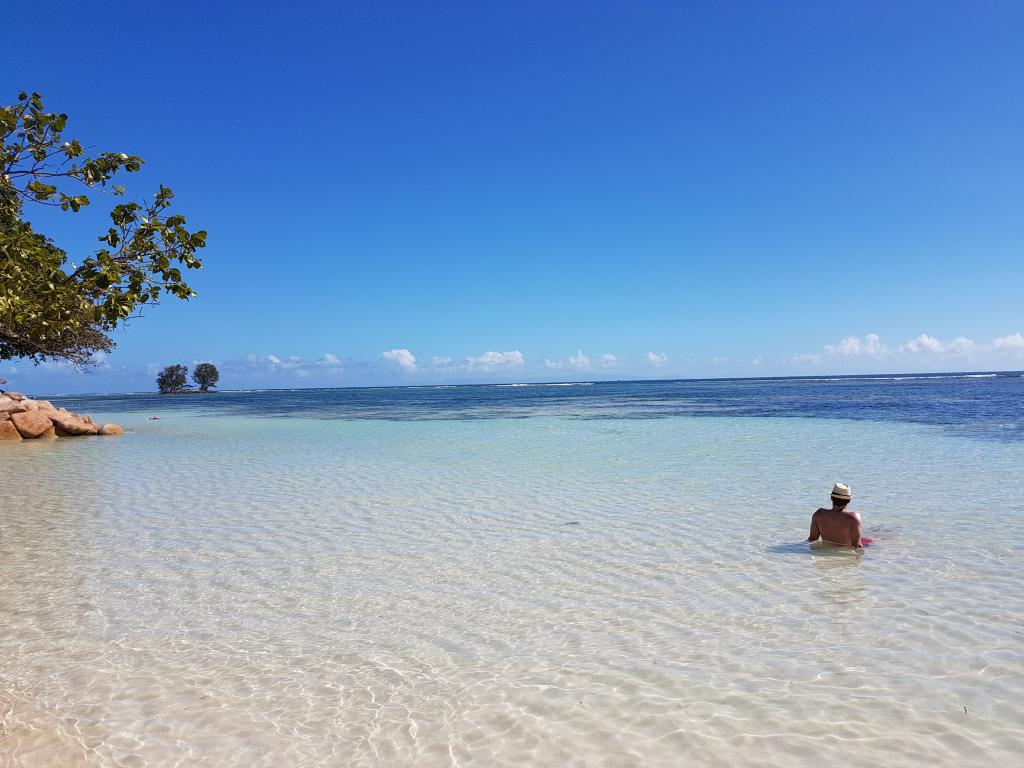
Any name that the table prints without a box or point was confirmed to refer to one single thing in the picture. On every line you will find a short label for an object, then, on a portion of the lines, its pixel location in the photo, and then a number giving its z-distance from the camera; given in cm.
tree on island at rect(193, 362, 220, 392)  15975
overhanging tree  517
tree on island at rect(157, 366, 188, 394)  15450
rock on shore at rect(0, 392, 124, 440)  2728
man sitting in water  826
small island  15488
